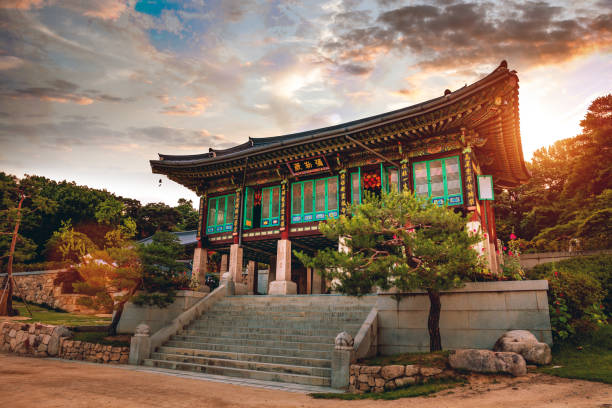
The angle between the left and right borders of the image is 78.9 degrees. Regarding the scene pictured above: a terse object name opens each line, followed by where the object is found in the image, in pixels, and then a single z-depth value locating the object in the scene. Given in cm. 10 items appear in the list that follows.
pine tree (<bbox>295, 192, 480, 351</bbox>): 866
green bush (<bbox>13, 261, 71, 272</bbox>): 2803
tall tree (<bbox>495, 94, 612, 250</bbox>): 1797
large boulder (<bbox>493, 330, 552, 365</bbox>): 808
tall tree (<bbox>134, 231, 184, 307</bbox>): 1378
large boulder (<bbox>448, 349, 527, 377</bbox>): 748
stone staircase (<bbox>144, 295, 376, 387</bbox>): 991
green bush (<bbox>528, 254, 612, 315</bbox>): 1159
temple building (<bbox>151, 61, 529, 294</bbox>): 1415
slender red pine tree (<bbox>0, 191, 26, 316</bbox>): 2070
